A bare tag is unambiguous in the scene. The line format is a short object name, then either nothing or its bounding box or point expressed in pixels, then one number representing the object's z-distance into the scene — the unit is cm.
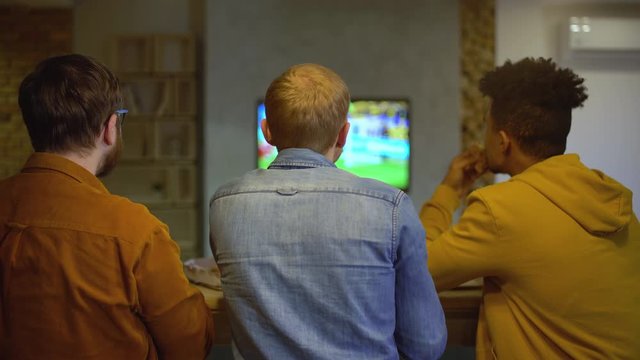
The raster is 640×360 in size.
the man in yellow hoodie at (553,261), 120
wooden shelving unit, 479
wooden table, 140
